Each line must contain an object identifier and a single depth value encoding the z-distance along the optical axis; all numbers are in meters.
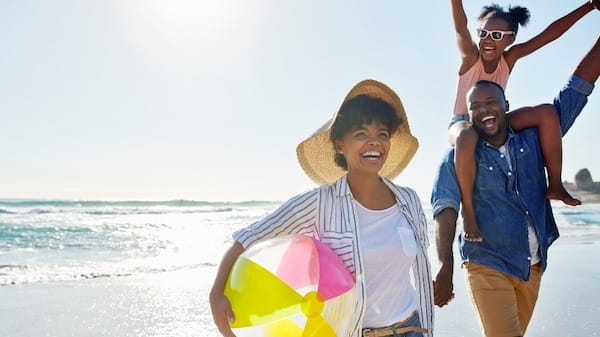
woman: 2.52
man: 3.09
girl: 3.70
